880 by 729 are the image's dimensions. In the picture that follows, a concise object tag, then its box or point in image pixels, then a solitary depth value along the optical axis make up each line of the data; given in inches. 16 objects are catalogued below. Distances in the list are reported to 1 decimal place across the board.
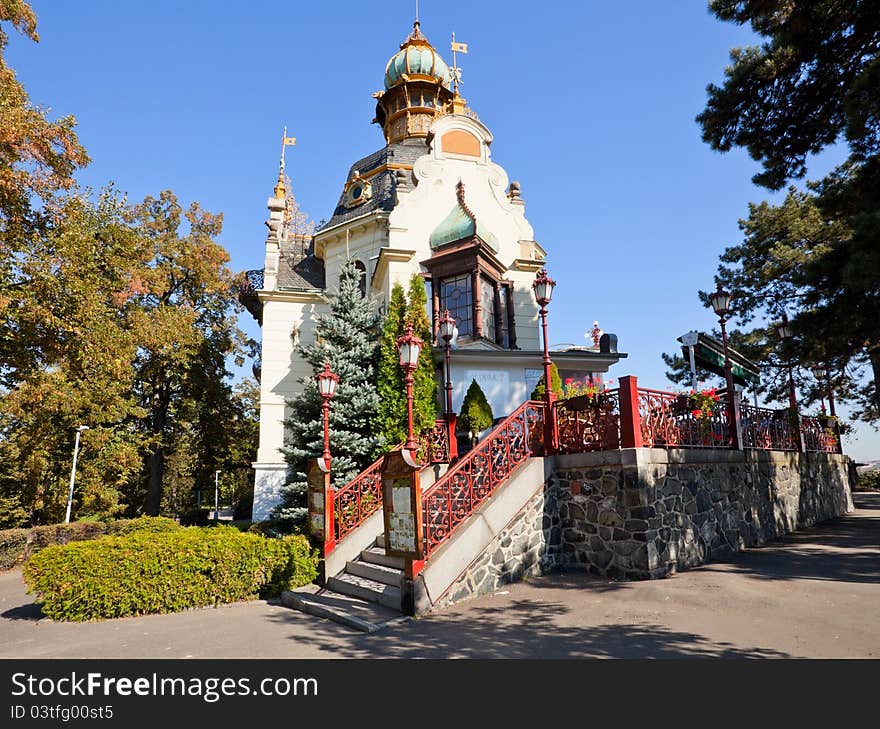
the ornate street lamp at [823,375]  748.6
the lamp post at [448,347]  509.4
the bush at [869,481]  1156.5
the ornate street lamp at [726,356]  438.9
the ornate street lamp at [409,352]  340.1
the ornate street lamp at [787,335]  519.7
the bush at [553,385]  522.5
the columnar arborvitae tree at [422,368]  617.0
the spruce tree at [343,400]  584.4
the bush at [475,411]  580.7
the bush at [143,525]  766.5
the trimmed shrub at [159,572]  348.5
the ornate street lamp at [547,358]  386.9
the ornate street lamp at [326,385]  467.5
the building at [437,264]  698.2
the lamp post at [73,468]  845.2
